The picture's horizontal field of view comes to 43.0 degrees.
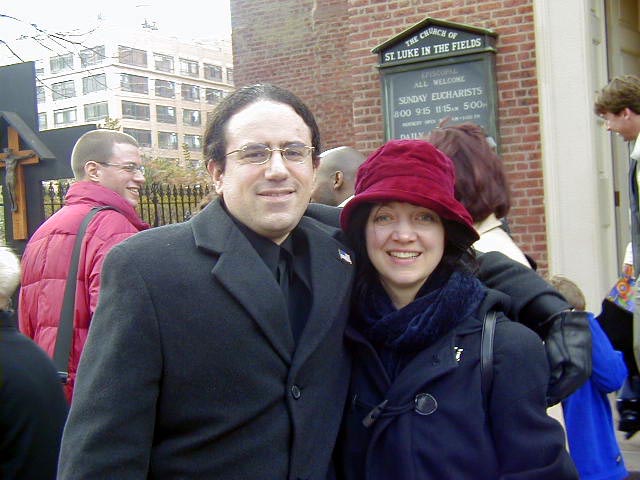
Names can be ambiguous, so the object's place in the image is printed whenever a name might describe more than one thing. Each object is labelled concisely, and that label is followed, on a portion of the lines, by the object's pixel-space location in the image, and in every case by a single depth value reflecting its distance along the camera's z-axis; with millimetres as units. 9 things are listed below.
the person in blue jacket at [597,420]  3348
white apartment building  76688
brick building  7168
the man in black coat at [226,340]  1935
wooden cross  5211
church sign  7578
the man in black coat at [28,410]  3039
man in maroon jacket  4027
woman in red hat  2057
